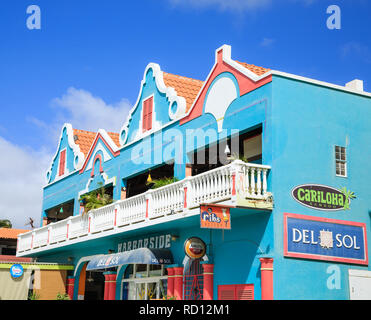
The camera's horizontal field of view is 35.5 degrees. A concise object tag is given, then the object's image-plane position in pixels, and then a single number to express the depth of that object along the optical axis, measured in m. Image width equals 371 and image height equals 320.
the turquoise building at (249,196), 17.17
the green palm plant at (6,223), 72.81
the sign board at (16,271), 28.54
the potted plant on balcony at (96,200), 26.03
